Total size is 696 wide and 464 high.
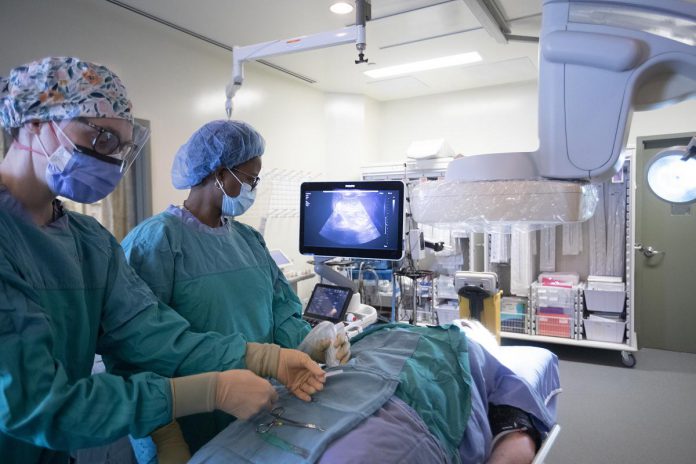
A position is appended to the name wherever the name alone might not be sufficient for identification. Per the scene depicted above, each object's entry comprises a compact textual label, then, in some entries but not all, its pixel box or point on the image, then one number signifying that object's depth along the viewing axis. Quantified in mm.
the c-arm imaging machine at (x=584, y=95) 708
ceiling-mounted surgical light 920
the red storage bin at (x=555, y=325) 3971
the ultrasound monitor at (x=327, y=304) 2420
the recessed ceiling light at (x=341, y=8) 2869
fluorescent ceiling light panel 3990
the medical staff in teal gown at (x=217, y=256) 1391
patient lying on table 1034
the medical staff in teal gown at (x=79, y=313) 820
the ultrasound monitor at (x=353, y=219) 2143
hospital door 4113
